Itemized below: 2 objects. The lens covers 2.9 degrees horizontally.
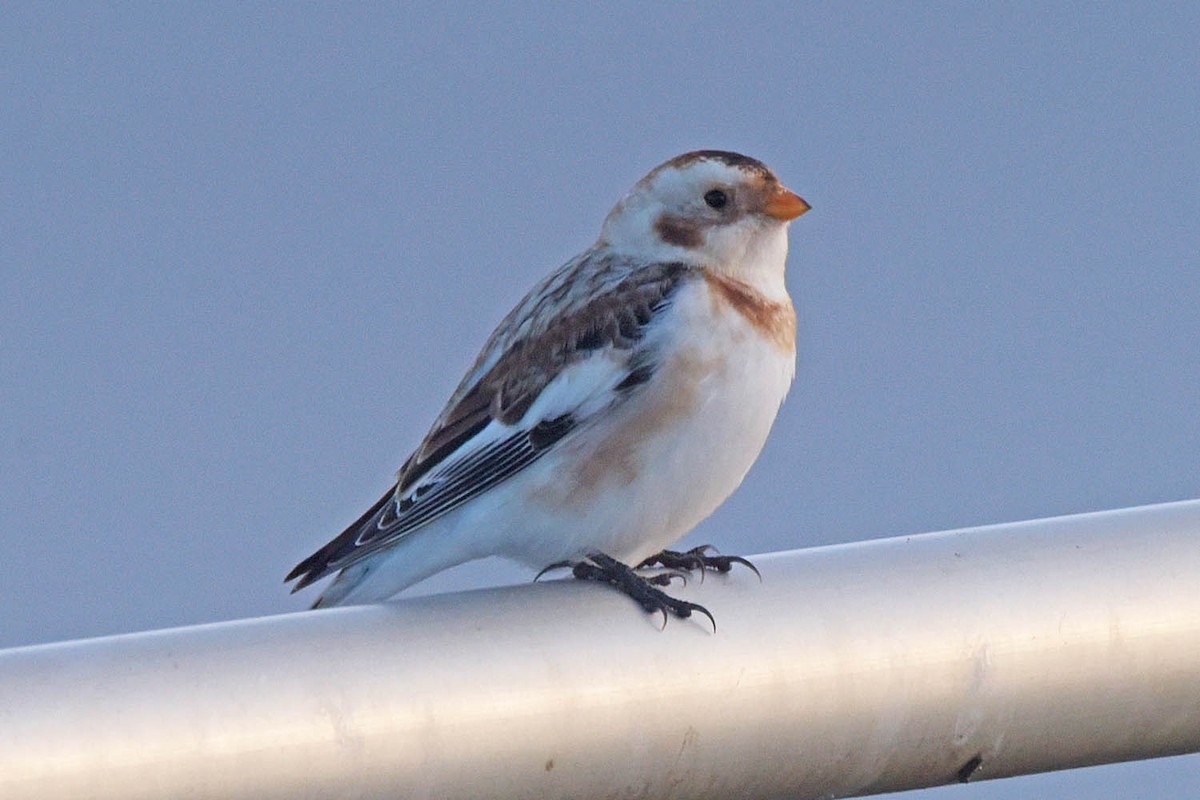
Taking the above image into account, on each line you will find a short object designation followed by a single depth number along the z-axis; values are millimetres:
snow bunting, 5360
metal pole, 5025
